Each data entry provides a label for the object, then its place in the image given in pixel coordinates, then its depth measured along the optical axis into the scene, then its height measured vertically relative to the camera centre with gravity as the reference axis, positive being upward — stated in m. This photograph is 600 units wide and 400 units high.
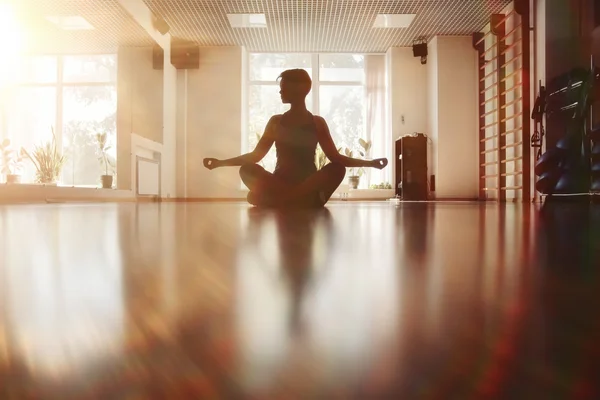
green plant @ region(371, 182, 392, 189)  10.33 +0.31
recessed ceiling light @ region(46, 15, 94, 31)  8.23 +2.97
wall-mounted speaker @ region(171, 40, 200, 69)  9.78 +2.84
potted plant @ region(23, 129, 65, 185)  7.02 +0.54
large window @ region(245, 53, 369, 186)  10.73 +2.40
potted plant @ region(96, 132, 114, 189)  8.04 +0.83
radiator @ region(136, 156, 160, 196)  8.24 +0.42
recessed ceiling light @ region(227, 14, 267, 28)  8.41 +3.04
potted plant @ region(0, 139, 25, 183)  6.92 +0.60
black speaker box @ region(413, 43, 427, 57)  9.70 +2.89
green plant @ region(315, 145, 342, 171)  9.90 +0.83
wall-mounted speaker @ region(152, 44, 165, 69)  9.08 +2.59
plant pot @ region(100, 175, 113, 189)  8.00 +0.32
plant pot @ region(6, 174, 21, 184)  6.82 +0.32
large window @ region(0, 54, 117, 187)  10.12 +1.99
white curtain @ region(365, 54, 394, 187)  10.49 +1.98
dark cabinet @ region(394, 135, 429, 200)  9.59 +0.65
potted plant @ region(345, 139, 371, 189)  10.26 +0.67
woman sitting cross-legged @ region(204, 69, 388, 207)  2.61 +0.21
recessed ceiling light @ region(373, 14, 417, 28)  8.42 +3.05
